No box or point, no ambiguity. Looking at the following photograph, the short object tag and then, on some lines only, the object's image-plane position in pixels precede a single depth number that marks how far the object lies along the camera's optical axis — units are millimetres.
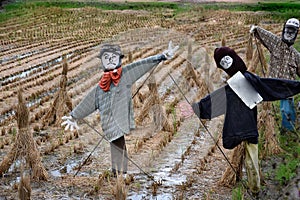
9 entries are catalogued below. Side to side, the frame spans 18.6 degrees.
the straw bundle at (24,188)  7773
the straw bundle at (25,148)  9697
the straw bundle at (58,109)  13925
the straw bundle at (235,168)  8930
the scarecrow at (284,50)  10842
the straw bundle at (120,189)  7828
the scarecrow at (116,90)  8746
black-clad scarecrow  8270
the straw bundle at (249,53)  14539
